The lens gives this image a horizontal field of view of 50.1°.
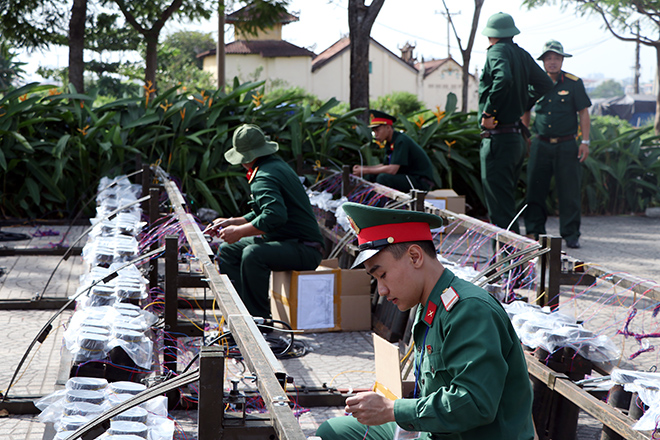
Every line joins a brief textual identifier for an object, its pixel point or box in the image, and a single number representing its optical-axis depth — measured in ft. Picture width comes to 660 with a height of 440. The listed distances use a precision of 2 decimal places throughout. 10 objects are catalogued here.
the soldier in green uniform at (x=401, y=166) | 23.67
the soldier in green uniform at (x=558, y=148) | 24.56
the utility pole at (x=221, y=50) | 57.73
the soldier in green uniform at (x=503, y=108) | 20.43
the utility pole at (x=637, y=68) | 189.35
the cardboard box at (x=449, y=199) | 26.94
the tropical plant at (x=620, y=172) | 34.42
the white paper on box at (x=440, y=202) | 26.14
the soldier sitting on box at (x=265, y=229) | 15.98
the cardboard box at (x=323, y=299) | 16.05
